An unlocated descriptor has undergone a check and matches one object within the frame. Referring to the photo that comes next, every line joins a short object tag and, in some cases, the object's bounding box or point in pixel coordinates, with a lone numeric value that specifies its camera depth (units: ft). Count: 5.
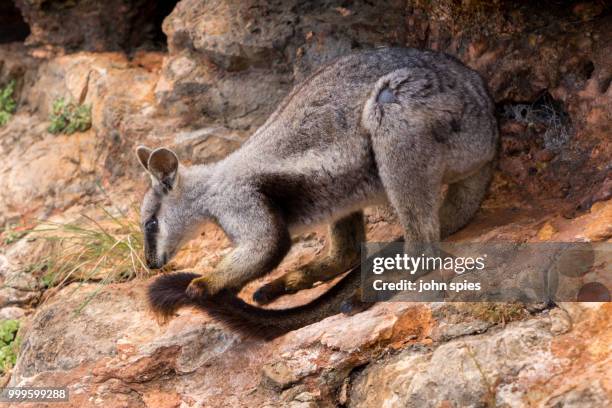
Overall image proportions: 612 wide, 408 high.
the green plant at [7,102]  30.12
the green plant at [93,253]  22.81
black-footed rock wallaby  17.42
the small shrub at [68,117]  27.99
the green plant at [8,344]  21.96
